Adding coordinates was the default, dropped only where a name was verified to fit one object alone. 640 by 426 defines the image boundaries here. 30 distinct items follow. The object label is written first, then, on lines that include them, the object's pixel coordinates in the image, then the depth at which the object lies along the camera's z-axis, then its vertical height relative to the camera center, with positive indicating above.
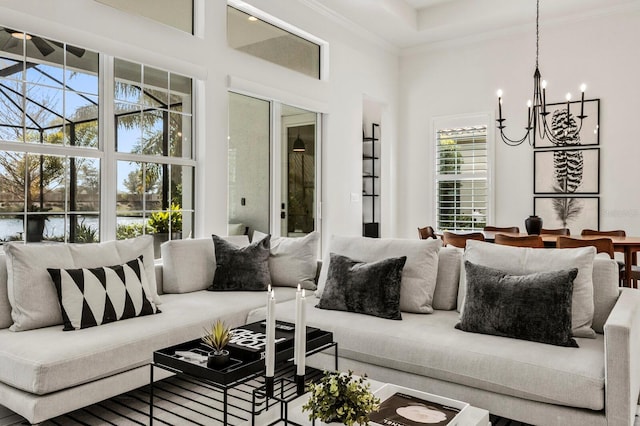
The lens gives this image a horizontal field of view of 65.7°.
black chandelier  5.78 +0.82
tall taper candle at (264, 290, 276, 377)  1.64 -0.48
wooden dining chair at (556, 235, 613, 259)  3.92 -0.37
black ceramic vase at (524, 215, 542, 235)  4.62 -0.26
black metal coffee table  1.92 -0.71
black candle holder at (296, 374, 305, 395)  1.65 -0.63
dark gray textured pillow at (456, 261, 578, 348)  2.42 -0.55
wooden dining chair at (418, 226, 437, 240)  5.21 -0.38
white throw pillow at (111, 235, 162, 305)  3.19 -0.37
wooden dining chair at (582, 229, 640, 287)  4.30 -0.61
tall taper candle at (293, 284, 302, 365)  1.65 -0.45
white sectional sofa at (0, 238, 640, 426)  2.08 -0.76
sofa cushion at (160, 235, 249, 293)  3.66 -0.52
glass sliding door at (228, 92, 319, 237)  4.90 +0.31
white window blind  6.53 +0.26
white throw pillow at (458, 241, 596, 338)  2.53 -0.36
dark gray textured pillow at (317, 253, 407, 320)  2.99 -0.57
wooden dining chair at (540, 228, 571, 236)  5.09 -0.36
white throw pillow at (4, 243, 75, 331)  2.62 -0.50
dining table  4.12 -0.42
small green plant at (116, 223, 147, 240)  3.89 -0.27
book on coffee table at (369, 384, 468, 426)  1.75 -0.79
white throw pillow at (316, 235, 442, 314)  3.07 -0.41
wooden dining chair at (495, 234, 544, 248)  4.10 -0.37
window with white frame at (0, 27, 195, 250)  3.32 +0.38
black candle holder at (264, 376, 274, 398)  1.63 -0.62
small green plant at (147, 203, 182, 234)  4.15 -0.21
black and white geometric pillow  2.66 -0.56
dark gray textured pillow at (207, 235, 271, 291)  3.78 -0.55
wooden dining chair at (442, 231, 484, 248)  4.54 -0.38
